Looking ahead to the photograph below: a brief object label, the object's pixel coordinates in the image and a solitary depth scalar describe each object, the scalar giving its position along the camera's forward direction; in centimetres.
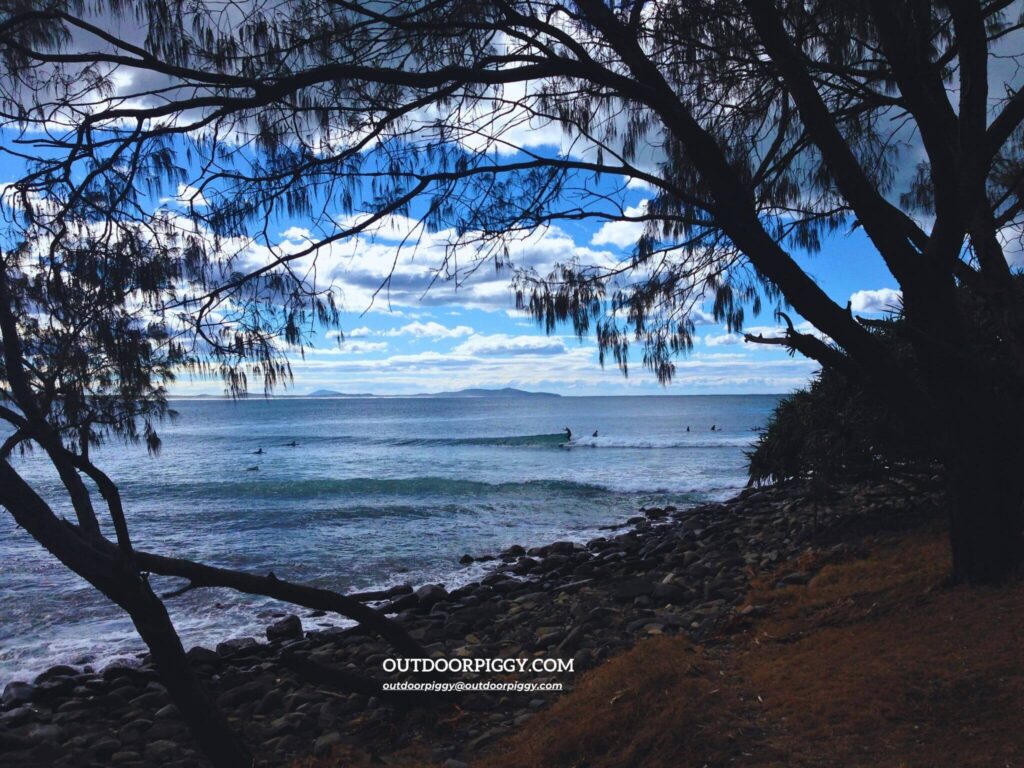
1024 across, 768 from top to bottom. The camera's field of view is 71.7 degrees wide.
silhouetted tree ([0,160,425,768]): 368
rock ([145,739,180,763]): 503
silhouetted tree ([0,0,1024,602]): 381
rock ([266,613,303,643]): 795
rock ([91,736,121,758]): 526
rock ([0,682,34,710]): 653
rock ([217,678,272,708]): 602
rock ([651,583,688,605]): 693
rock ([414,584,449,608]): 858
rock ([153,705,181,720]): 586
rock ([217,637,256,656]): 746
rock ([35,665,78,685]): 704
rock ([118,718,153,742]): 550
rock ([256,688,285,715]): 577
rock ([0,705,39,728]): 604
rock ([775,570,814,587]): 639
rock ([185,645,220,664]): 712
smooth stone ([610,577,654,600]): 731
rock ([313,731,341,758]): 453
